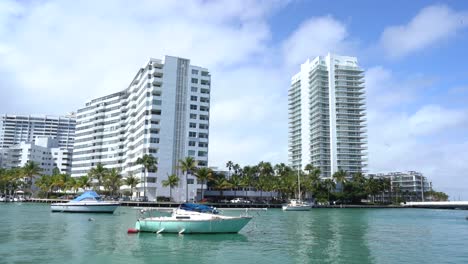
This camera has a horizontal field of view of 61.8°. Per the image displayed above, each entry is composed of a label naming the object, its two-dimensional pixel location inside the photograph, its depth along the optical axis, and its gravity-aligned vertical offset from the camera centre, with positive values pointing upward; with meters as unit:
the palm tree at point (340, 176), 164.50 +6.34
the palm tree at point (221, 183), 134.88 +2.26
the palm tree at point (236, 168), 170.50 +9.47
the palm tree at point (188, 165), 117.10 +7.20
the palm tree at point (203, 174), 119.88 +4.68
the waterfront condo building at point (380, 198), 194.82 -3.07
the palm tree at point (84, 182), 136.25 +2.00
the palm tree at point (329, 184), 158.25 +2.82
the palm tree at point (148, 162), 118.38 +8.01
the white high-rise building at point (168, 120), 128.25 +23.31
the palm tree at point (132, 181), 123.75 +2.32
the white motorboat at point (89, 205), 73.88 -3.21
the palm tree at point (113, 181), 129.88 +2.45
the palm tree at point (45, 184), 148.11 +1.24
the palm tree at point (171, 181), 117.01 +2.37
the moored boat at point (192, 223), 40.78 -3.53
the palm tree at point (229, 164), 171.88 +10.99
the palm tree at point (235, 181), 139.25 +2.96
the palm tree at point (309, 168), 165.07 +9.54
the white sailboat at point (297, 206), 112.04 -4.46
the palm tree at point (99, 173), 131.25 +5.04
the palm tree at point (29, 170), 146.88 +6.33
